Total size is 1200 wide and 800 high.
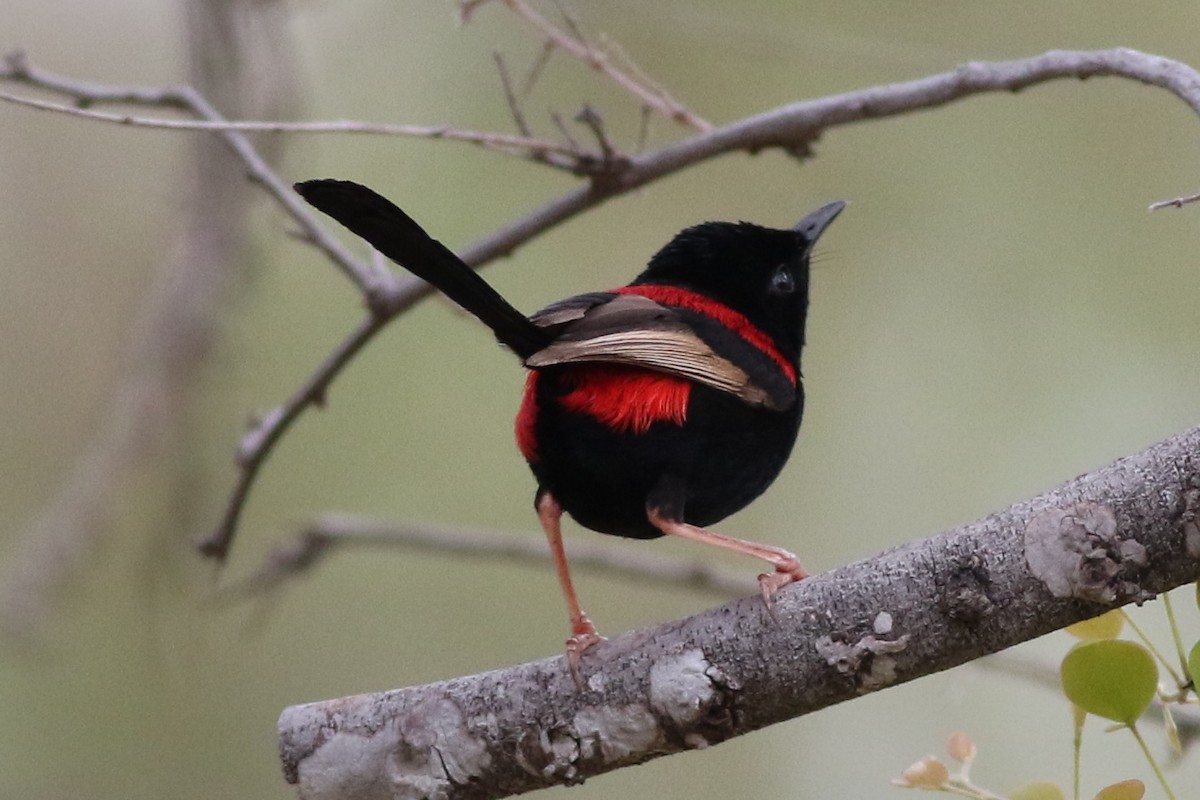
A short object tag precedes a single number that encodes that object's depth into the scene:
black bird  5.06
